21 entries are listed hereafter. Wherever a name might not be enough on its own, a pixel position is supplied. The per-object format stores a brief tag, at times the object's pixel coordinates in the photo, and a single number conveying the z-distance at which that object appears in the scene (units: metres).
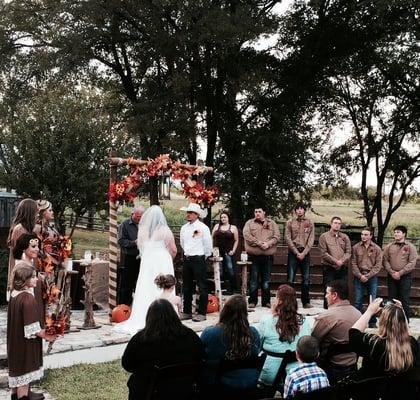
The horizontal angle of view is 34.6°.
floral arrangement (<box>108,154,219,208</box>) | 11.42
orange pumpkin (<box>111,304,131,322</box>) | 10.76
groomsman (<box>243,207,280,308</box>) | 11.83
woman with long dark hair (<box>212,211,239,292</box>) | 12.52
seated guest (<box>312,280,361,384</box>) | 5.57
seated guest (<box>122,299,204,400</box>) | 4.76
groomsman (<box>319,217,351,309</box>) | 11.50
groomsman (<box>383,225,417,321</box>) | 11.13
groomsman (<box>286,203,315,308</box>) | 11.90
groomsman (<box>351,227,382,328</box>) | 11.35
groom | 10.93
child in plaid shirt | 4.58
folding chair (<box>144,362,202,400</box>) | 4.70
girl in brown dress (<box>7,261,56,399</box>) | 6.19
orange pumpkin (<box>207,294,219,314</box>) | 11.80
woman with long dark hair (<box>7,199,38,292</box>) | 7.55
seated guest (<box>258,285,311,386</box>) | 5.50
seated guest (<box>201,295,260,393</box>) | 5.11
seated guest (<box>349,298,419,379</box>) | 4.90
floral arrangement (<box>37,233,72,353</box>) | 7.44
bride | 10.23
